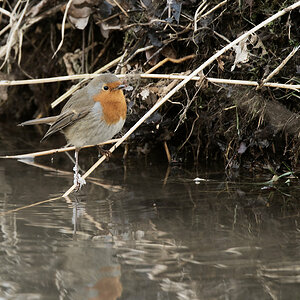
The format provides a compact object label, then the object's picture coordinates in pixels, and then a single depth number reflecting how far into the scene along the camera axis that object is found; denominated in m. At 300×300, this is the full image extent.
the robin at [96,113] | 7.82
